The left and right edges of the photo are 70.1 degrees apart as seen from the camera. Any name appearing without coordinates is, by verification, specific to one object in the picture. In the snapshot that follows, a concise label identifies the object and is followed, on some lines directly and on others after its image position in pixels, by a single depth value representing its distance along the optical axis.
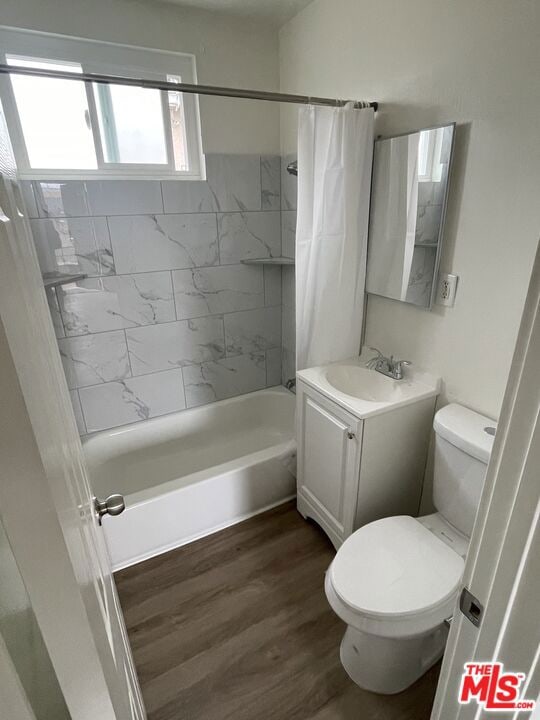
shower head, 2.12
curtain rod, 1.31
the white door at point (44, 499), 0.38
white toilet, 1.20
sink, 1.83
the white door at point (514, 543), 0.48
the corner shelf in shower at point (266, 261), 2.44
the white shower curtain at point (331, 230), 1.70
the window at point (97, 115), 1.83
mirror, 1.50
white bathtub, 1.85
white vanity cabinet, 1.61
